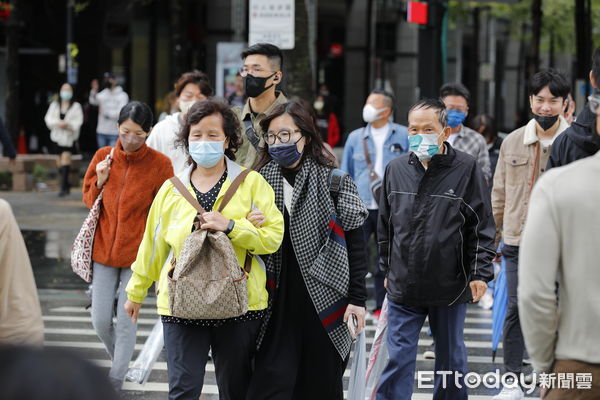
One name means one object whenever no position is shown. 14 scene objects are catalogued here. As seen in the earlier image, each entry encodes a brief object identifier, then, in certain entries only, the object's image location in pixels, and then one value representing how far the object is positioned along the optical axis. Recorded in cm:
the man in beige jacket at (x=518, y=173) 1433
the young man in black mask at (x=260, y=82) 1309
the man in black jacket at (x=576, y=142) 1128
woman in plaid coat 1082
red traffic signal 2492
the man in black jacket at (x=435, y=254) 1186
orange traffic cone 5384
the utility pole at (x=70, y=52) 5528
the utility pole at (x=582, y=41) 4387
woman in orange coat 1362
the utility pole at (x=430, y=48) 2556
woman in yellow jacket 1047
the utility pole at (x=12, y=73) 4834
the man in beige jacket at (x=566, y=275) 714
